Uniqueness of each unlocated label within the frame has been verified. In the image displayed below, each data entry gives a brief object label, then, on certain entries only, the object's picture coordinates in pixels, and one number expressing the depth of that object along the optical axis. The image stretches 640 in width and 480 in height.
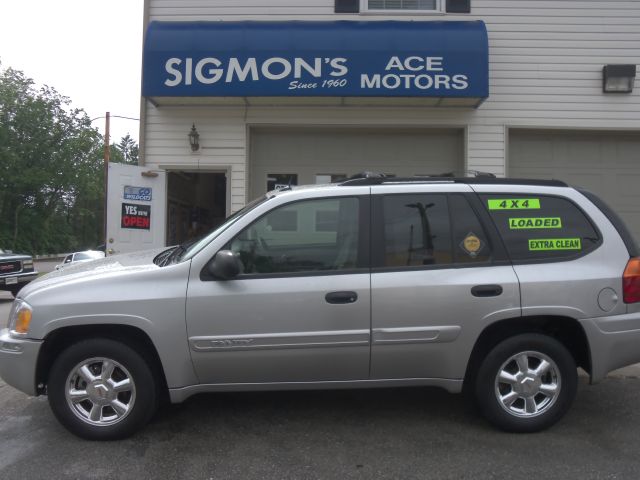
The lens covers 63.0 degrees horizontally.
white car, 18.46
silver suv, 3.63
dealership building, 8.12
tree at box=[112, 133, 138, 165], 84.31
